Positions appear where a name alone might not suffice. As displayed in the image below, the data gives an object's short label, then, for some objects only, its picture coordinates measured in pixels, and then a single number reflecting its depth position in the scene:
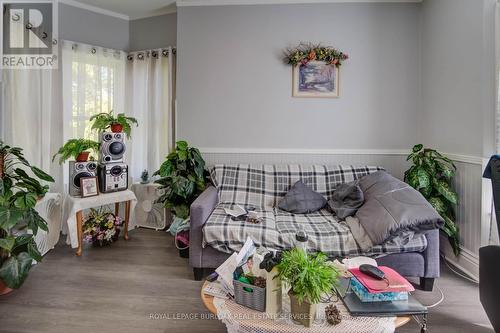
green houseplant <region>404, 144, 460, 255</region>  2.41
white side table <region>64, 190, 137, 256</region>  2.63
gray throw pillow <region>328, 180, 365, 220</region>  2.43
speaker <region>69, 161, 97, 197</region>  2.81
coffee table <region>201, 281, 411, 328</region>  1.16
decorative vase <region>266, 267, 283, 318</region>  1.16
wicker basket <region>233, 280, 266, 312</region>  1.19
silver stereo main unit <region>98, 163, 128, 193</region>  2.94
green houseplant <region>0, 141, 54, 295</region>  1.90
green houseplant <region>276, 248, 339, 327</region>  1.10
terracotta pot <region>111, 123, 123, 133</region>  3.01
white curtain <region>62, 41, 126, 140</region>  3.32
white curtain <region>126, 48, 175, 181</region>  3.56
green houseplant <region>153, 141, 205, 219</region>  2.82
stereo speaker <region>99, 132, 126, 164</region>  2.95
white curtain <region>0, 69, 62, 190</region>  3.02
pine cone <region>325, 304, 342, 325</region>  1.12
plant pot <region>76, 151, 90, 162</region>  2.85
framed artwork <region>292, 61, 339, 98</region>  3.15
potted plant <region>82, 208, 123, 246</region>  2.87
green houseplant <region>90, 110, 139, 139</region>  2.96
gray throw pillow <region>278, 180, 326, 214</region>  2.64
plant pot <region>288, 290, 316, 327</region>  1.11
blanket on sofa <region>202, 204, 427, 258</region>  2.08
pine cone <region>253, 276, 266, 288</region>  1.21
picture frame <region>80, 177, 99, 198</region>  2.79
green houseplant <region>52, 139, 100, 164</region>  2.78
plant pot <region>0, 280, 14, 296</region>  2.02
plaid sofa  2.12
